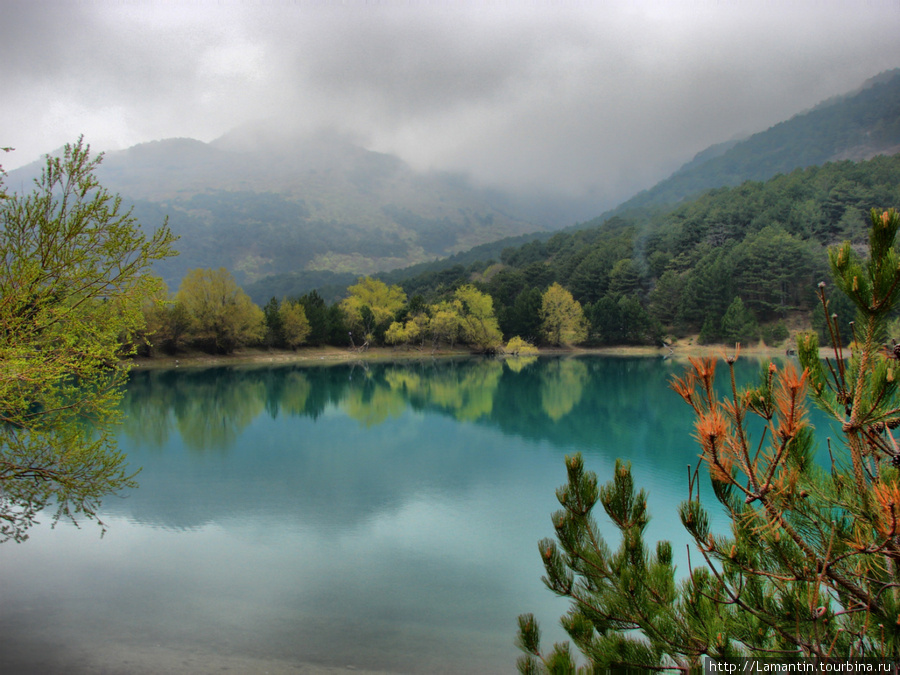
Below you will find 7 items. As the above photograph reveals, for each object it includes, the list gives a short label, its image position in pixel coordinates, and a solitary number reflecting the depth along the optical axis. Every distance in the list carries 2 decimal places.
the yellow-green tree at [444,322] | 63.03
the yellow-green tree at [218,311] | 51.50
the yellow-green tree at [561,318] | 66.50
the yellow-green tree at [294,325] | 58.00
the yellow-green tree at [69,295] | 6.16
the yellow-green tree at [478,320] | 64.06
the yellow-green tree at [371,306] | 63.72
